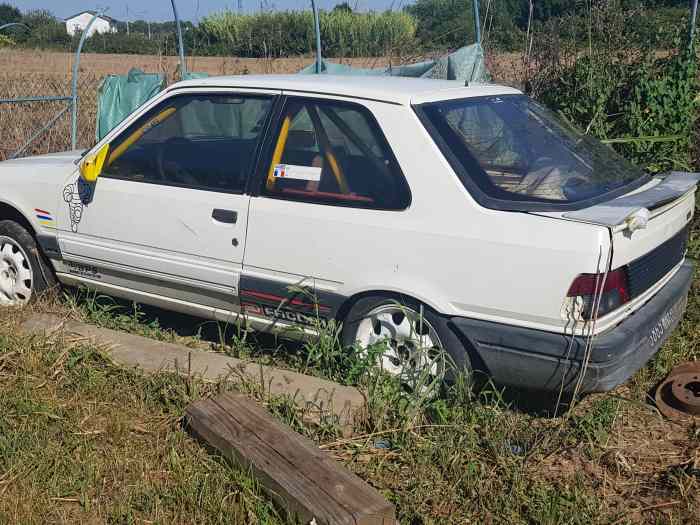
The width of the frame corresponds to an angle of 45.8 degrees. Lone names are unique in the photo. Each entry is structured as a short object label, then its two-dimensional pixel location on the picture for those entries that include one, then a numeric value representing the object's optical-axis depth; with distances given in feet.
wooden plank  9.51
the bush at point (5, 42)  104.62
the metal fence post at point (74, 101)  31.89
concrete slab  12.58
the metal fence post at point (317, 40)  27.76
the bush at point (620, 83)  23.25
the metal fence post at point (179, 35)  33.24
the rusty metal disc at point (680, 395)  13.46
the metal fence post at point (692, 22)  23.68
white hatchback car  12.05
